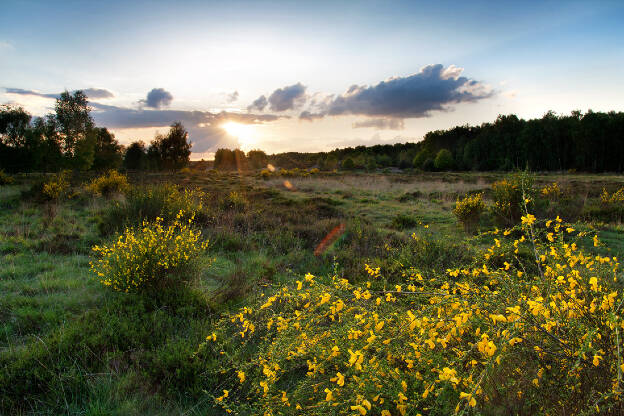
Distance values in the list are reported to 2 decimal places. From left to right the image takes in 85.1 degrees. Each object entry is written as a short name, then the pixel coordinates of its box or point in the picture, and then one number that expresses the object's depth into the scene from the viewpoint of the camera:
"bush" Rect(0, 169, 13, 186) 18.79
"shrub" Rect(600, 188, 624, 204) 11.62
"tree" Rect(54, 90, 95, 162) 34.41
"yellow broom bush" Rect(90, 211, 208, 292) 4.51
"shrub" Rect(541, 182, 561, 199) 13.20
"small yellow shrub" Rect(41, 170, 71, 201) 12.85
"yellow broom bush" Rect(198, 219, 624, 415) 1.91
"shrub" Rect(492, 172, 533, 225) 9.76
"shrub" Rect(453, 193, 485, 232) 10.09
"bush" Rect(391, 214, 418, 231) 10.08
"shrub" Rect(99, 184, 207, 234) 8.47
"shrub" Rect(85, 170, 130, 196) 14.76
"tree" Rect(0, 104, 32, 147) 37.03
